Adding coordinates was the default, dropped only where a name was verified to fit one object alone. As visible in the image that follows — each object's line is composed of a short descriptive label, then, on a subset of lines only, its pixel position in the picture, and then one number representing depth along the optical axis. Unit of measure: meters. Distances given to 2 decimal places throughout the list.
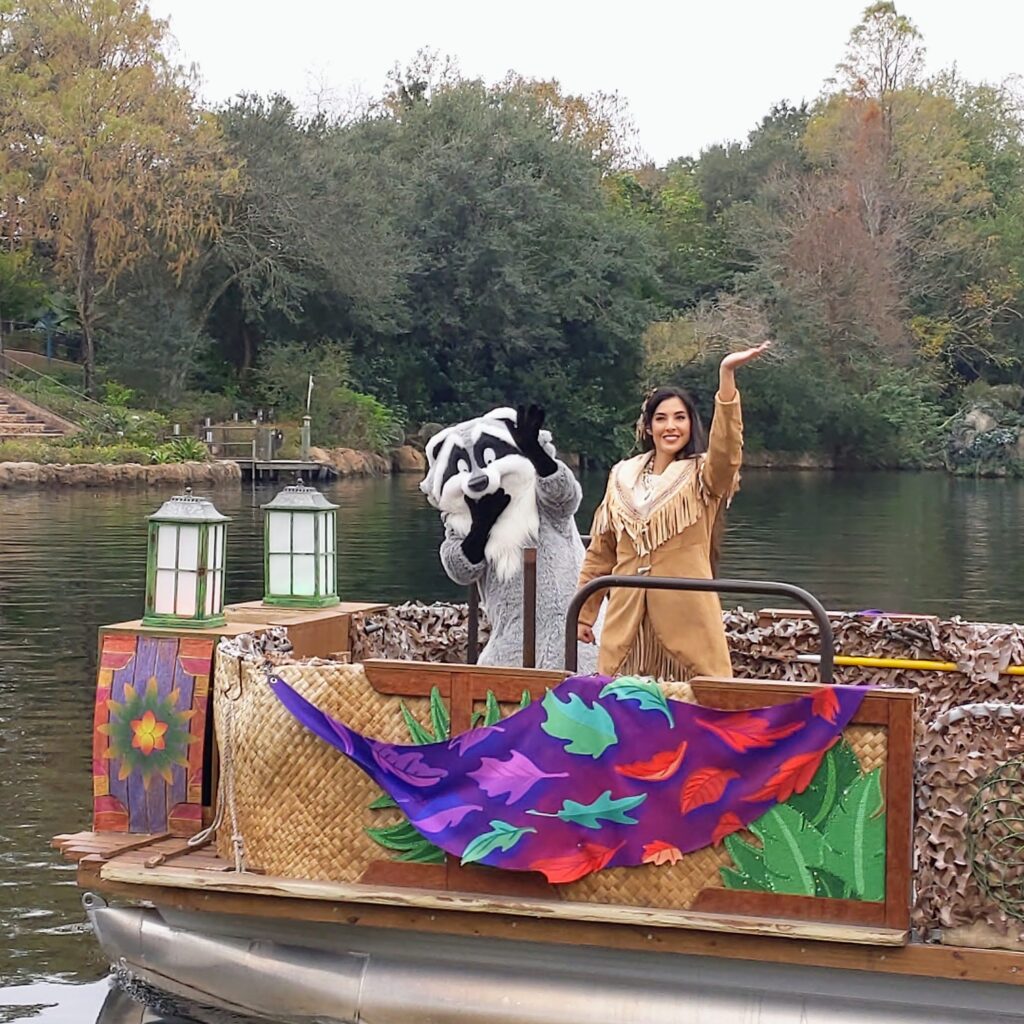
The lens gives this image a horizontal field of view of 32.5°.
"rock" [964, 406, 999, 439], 50.03
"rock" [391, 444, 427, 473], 43.91
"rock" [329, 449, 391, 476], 40.31
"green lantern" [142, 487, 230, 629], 5.50
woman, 5.01
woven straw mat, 4.80
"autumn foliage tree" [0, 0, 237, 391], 40.06
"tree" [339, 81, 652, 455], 47.66
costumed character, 5.73
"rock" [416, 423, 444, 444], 46.10
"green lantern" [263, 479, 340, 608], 6.14
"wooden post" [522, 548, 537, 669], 5.29
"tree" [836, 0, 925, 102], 57.69
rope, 4.95
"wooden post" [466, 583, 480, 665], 5.84
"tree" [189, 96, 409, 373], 43.00
